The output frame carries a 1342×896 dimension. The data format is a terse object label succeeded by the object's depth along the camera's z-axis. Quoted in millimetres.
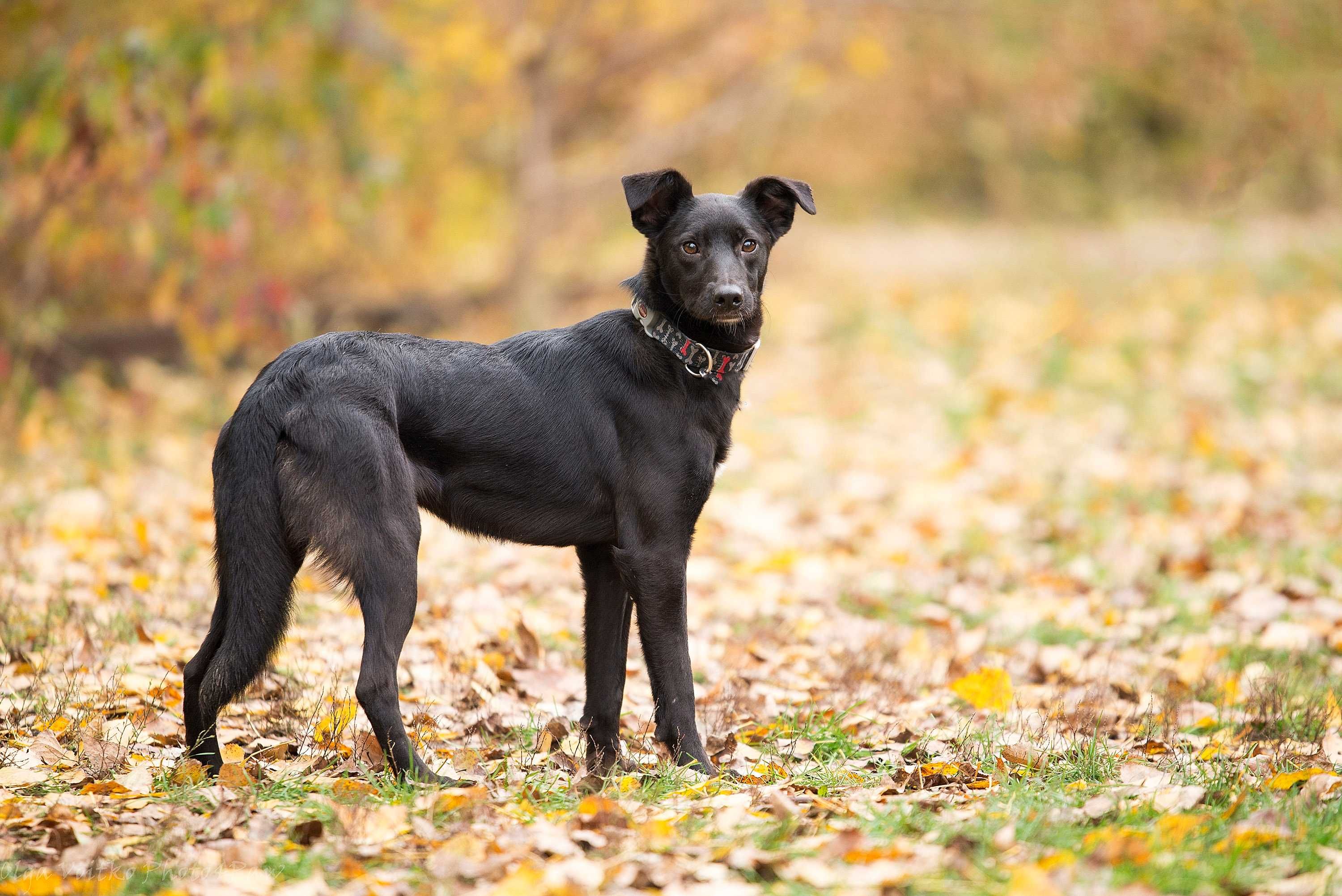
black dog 6348
